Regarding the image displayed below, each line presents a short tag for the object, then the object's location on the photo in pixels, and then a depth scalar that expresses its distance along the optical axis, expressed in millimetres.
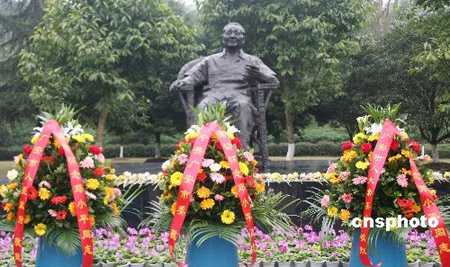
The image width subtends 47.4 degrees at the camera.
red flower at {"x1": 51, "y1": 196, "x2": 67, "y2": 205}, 2920
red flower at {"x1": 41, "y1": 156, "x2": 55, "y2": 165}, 3018
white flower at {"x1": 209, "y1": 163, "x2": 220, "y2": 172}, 2934
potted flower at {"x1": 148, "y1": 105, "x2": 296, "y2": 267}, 2904
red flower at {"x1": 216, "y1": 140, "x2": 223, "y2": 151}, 3074
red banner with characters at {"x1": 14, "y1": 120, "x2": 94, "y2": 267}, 2842
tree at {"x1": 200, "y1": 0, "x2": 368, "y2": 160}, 12008
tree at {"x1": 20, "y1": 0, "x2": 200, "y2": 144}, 10930
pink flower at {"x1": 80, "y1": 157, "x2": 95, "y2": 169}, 3064
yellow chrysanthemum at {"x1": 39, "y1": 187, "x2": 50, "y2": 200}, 2920
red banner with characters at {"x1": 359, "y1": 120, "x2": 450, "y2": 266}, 2869
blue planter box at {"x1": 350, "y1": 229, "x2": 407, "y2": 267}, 3072
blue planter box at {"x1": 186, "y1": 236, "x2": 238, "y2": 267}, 2996
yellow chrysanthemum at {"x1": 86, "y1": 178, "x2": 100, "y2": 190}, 3043
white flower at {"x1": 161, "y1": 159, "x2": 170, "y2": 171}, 3165
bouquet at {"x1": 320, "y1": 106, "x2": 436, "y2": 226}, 3043
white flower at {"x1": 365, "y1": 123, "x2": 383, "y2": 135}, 3158
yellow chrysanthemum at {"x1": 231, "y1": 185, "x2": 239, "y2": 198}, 2934
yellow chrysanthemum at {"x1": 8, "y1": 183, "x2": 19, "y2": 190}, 3063
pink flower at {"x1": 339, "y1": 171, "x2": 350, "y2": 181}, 3203
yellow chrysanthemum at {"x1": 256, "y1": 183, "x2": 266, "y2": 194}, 3146
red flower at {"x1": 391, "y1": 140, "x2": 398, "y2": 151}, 3086
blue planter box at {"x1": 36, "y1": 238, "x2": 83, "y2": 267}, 3055
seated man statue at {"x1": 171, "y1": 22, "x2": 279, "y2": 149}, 6406
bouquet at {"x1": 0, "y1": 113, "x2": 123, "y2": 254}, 2971
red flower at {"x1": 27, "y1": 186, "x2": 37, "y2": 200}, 2909
